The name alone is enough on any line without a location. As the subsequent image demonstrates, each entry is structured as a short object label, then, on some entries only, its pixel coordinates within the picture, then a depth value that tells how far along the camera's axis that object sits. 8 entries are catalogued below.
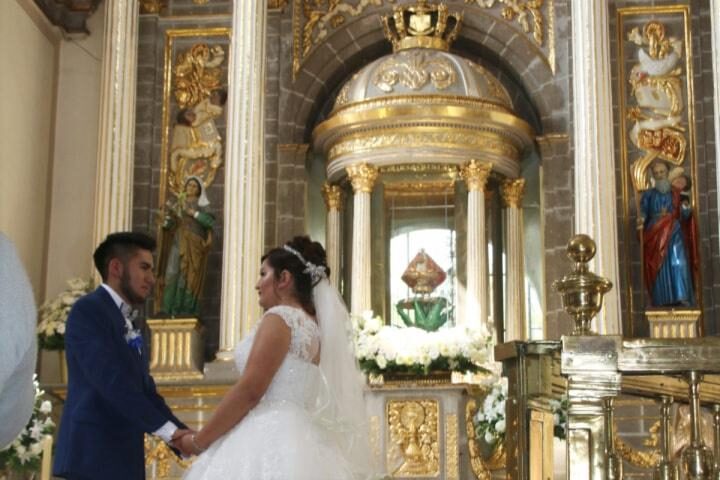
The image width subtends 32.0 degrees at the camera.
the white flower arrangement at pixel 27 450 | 8.48
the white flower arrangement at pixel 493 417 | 8.38
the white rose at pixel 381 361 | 8.87
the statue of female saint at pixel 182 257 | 11.75
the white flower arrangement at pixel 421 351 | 8.81
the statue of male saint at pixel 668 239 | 11.65
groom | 4.78
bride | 4.80
